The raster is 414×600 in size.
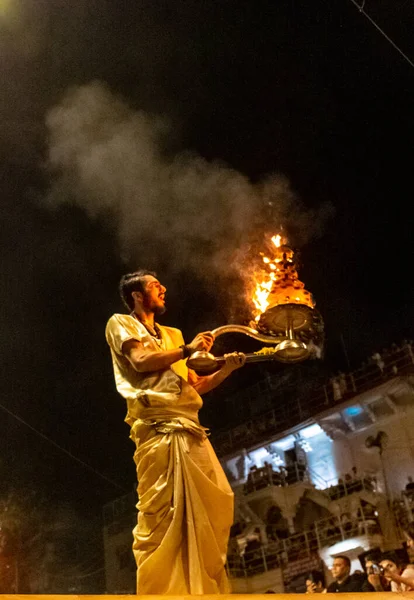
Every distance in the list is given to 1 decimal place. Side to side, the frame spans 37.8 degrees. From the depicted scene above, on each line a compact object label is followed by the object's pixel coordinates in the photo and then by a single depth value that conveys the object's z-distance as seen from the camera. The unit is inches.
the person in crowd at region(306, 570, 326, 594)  378.0
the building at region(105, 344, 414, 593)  741.9
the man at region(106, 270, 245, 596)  125.9
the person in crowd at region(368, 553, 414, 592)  284.8
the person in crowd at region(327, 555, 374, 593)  332.5
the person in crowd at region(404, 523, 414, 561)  638.2
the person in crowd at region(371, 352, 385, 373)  818.8
